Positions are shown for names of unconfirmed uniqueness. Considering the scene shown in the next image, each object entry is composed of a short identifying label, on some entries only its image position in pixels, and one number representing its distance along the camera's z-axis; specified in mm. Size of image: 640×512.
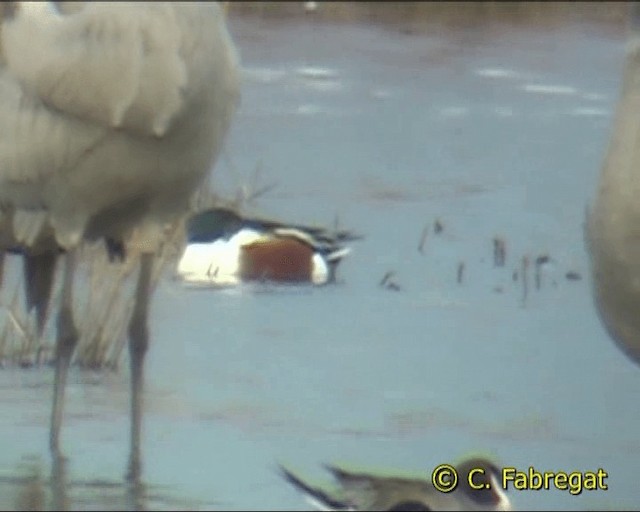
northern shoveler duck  21312
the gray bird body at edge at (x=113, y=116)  13516
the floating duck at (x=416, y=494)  12555
